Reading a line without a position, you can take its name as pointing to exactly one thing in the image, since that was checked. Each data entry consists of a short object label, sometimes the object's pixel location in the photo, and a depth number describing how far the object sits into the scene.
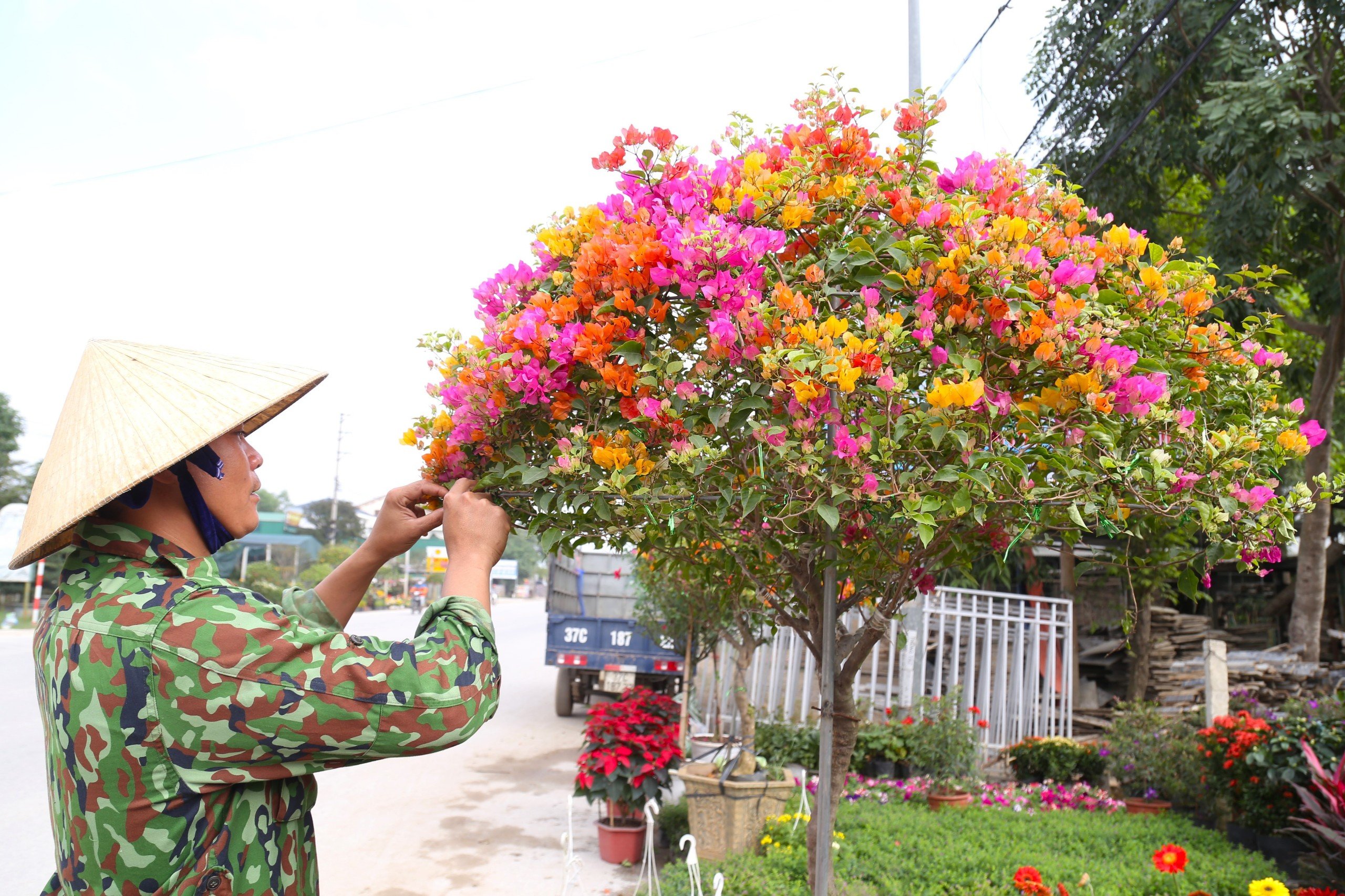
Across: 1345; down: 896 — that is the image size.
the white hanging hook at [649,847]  3.56
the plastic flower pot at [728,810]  5.09
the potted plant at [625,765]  5.38
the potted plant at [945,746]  6.78
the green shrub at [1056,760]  7.23
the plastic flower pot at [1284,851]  4.71
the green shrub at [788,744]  6.99
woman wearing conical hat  1.14
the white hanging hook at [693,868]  2.96
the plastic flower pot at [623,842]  5.55
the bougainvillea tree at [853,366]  1.55
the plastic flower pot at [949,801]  6.11
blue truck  10.64
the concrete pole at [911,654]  7.88
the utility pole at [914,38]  7.20
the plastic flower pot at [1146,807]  6.26
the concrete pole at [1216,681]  6.46
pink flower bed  6.43
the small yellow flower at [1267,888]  2.72
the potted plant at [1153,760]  6.24
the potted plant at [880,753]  7.05
